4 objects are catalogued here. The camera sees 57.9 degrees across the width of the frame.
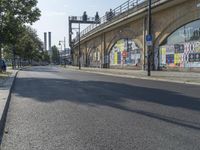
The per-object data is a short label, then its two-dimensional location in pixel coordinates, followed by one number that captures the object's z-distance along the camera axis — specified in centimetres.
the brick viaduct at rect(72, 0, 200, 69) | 1530
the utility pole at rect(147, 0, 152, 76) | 1434
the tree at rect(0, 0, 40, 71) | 1659
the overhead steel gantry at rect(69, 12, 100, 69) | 4084
